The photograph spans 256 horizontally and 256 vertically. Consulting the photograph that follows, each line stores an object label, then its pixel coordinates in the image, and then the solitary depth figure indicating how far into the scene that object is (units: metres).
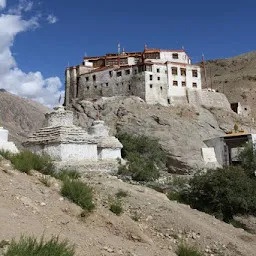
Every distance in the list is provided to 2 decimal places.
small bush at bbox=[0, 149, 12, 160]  11.88
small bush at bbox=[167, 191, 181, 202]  15.83
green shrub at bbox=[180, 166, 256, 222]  16.33
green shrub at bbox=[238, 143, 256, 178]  22.67
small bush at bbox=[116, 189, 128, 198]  12.01
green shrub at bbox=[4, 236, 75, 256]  5.25
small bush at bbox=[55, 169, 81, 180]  11.45
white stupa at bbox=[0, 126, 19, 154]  19.72
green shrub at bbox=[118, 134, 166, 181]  29.22
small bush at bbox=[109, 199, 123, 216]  10.10
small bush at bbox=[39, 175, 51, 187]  10.20
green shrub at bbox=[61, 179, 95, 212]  9.58
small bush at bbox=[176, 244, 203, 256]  8.38
